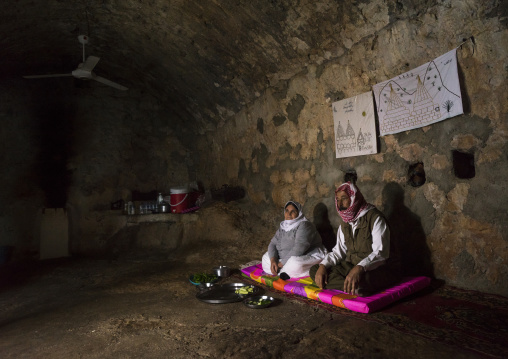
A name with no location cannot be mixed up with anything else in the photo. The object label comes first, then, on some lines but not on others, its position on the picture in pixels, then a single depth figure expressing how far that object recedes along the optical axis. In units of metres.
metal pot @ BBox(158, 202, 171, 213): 6.70
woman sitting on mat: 3.62
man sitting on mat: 2.89
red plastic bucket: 6.58
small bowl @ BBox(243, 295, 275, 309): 2.97
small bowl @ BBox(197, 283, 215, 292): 3.64
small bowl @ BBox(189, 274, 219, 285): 3.78
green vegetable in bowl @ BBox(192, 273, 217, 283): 3.82
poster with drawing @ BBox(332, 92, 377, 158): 3.69
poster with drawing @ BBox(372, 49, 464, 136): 2.93
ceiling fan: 4.43
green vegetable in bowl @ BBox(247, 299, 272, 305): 3.04
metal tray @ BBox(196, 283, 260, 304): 3.18
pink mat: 2.71
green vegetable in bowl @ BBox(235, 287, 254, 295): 3.33
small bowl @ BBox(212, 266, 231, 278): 4.15
